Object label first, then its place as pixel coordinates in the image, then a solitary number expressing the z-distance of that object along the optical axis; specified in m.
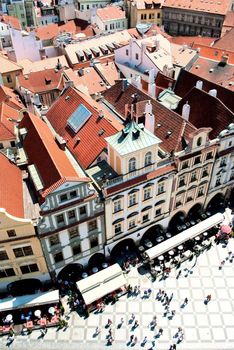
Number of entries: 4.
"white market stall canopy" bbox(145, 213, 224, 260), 54.16
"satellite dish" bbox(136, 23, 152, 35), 104.88
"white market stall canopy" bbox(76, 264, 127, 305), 48.34
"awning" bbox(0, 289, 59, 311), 46.69
